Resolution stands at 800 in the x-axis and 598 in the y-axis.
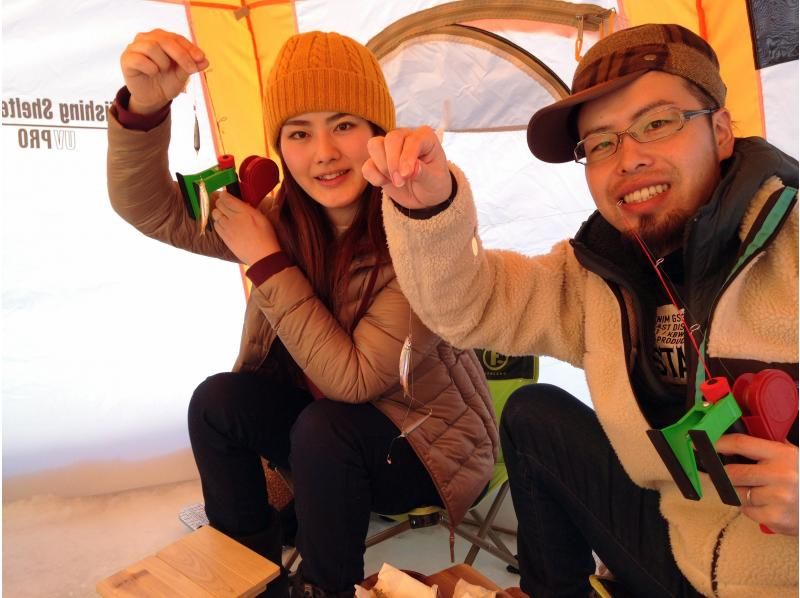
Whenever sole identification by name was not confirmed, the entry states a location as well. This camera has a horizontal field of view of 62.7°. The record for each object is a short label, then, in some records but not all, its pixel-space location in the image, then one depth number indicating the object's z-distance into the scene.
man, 0.83
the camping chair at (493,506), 1.28
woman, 1.13
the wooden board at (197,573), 1.06
